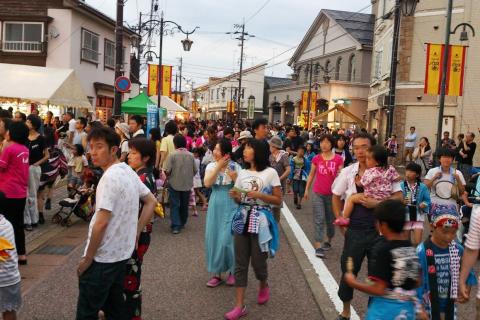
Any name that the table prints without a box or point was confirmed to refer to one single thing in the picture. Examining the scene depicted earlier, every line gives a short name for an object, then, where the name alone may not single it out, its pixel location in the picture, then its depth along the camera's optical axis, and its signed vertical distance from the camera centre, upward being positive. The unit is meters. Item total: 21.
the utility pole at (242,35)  52.55 +8.79
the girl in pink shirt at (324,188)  8.03 -0.95
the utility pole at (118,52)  14.80 +1.80
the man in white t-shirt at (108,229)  3.42 -0.76
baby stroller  9.24 -1.56
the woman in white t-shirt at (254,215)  5.17 -0.91
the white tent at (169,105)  28.37 +0.73
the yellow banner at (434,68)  17.22 +2.06
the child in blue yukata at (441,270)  3.84 -1.01
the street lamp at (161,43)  25.75 +3.80
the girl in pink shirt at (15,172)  6.20 -0.74
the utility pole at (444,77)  14.99 +1.61
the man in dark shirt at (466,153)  15.94 -0.59
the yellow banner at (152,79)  27.89 +2.04
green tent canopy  20.42 +0.41
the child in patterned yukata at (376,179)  4.92 -0.47
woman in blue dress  6.10 -1.11
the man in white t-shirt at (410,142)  24.58 -0.54
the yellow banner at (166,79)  28.48 +2.09
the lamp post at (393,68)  18.63 +2.23
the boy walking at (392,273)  3.14 -0.86
